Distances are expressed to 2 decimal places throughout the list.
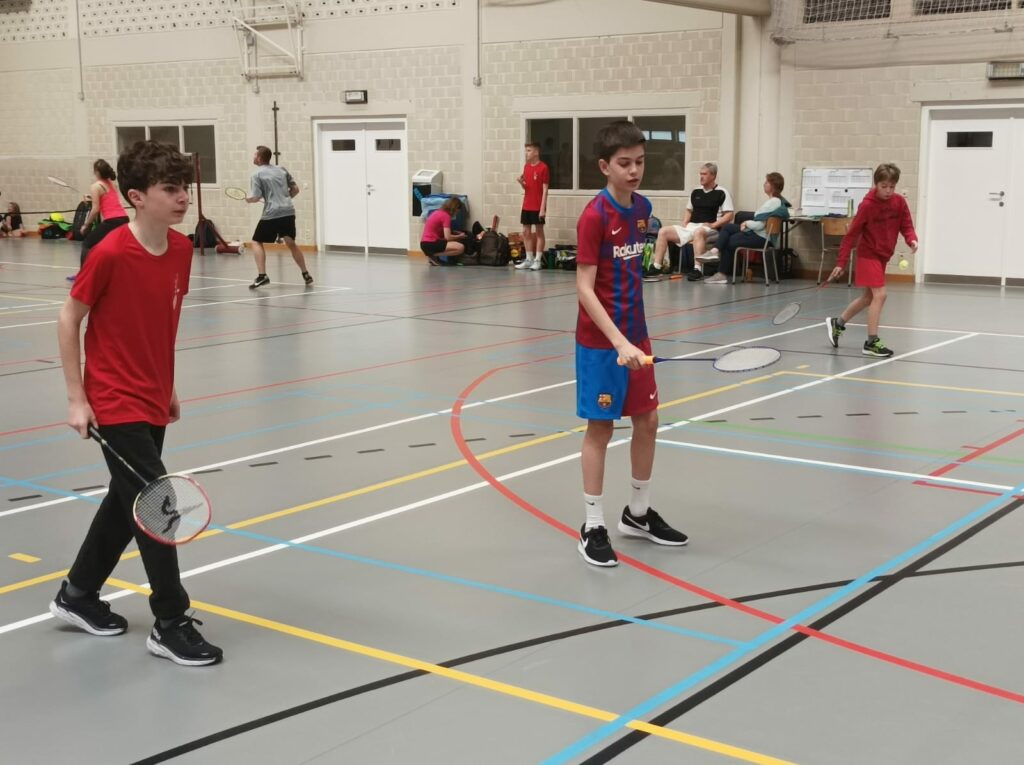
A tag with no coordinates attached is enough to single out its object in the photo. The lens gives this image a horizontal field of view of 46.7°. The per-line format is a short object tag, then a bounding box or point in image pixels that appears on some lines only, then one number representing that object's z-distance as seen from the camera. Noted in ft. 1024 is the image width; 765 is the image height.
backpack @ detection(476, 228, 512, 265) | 68.80
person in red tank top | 46.30
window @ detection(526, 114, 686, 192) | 65.16
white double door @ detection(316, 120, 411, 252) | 76.84
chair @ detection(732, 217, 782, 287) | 56.80
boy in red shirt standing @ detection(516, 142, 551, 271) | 65.72
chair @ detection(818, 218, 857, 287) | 58.34
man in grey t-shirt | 55.52
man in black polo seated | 59.52
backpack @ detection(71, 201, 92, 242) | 87.76
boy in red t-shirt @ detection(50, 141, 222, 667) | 12.91
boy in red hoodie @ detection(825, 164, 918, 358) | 35.09
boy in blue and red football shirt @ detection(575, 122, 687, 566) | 16.30
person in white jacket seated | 57.00
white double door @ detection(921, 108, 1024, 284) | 56.39
